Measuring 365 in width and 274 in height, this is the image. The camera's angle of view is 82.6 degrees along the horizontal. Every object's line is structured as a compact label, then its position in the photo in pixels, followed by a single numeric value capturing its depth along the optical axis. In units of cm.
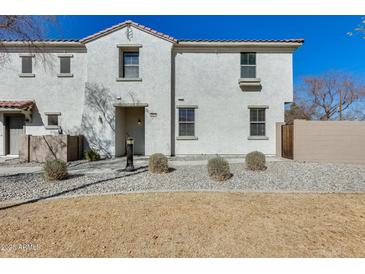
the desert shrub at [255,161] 806
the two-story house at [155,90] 1220
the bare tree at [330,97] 2886
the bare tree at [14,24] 733
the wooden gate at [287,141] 1094
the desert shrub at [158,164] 775
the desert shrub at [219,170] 700
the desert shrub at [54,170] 693
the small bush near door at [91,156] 1131
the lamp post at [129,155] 866
